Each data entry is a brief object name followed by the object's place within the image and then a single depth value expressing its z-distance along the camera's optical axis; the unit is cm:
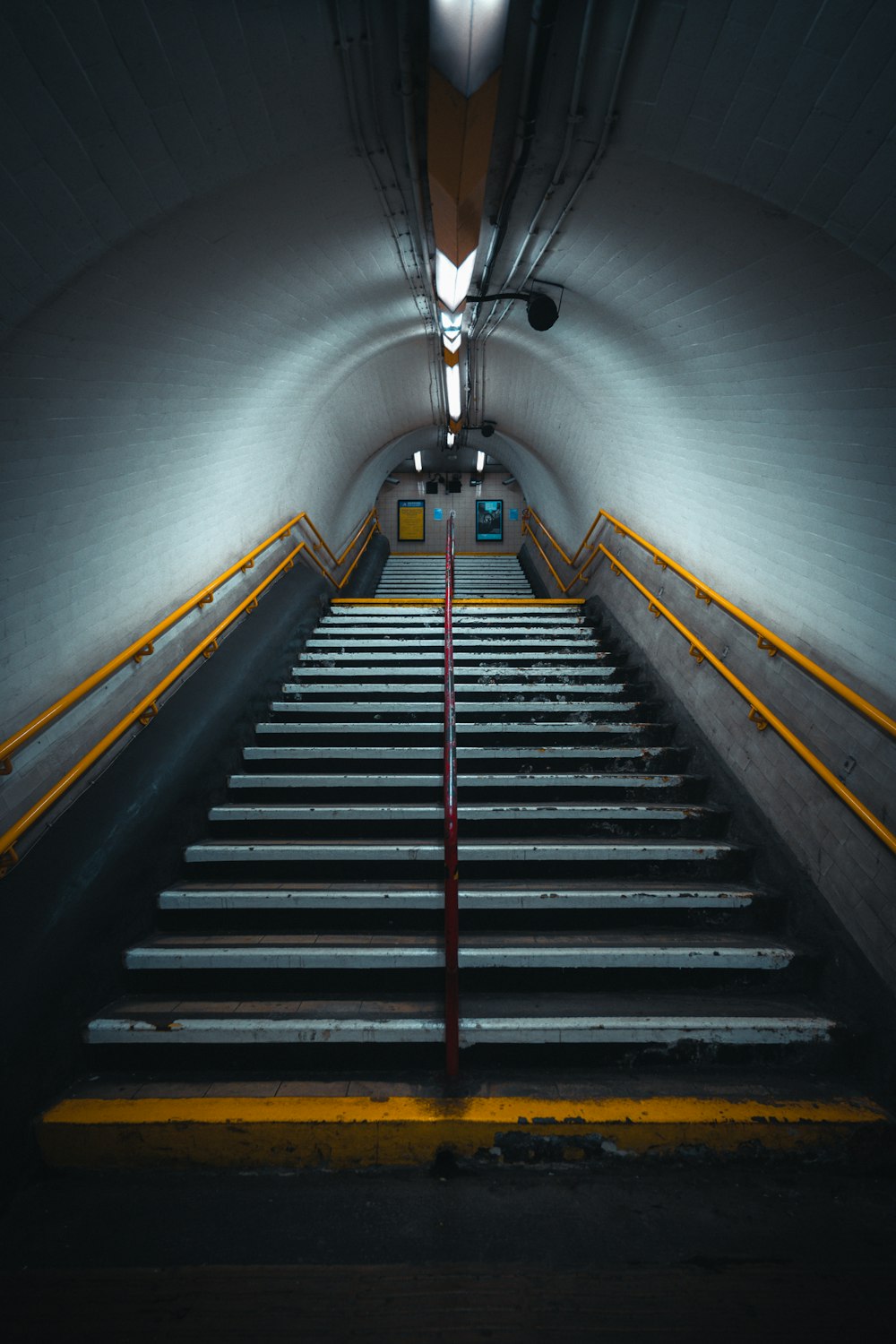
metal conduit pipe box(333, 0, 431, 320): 188
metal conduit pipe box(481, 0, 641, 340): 181
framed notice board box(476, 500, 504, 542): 1555
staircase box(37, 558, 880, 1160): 211
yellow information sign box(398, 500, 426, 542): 1545
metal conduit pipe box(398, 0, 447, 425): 201
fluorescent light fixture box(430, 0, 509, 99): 180
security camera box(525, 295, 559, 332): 384
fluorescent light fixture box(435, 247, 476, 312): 355
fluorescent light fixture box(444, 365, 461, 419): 661
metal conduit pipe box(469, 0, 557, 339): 187
